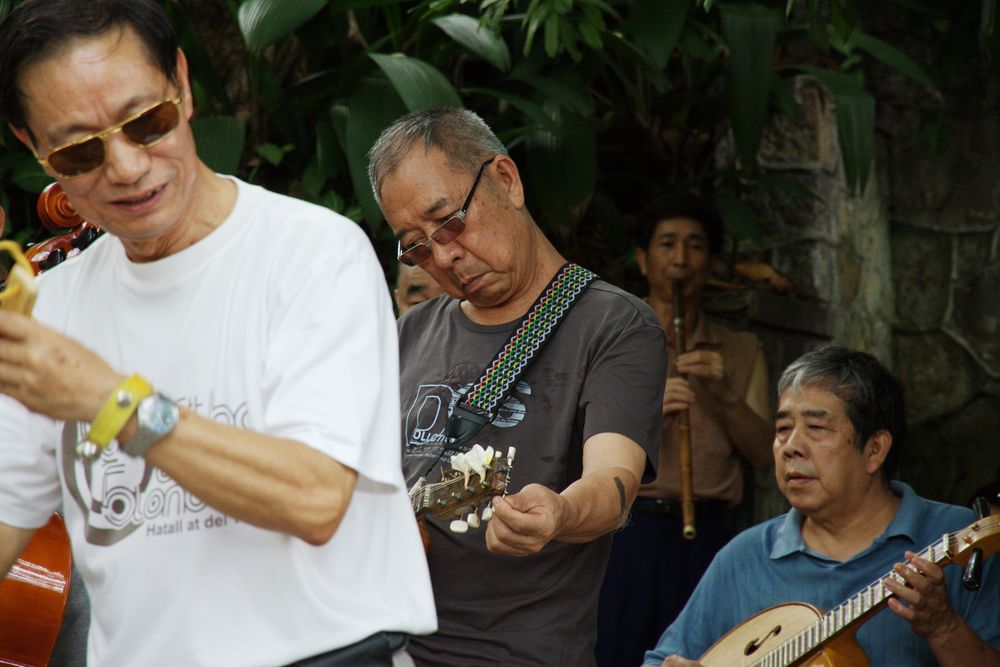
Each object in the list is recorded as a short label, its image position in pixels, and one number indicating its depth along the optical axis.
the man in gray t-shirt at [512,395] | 4.25
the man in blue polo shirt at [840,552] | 5.52
